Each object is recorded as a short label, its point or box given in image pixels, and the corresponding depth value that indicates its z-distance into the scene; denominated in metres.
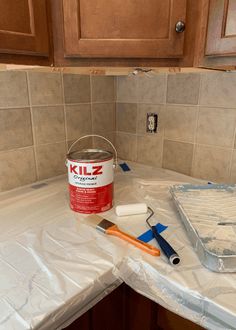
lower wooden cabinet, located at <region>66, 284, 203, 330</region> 0.63
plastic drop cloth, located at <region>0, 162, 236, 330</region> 0.44
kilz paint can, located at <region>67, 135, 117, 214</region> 0.71
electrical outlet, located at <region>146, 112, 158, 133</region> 1.11
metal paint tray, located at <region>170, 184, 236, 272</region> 0.50
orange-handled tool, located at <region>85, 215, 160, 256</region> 0.57
